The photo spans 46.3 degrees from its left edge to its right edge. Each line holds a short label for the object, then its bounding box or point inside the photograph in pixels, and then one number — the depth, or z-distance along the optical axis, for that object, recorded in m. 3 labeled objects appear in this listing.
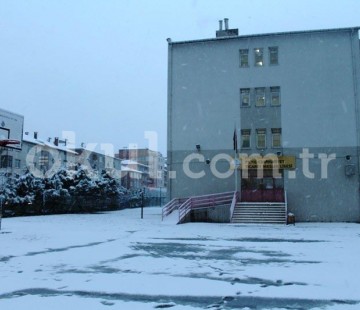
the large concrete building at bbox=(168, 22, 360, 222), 26.69
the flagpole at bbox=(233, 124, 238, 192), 25.98
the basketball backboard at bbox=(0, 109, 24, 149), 20.35
